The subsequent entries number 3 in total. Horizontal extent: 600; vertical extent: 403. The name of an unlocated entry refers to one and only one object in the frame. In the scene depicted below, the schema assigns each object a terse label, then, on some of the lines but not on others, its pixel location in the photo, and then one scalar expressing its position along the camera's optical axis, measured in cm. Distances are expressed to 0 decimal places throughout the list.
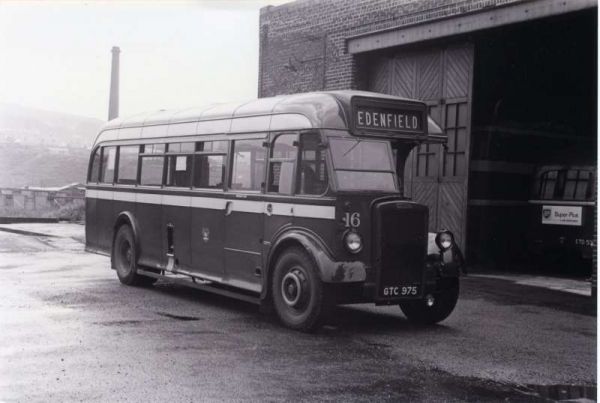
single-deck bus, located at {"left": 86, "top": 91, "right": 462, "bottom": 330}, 855
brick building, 1520
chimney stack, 4344
